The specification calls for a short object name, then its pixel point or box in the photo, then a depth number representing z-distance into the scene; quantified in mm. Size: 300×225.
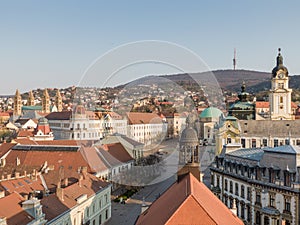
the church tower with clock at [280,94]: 74625
